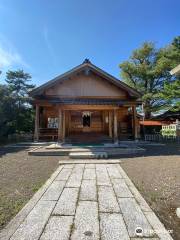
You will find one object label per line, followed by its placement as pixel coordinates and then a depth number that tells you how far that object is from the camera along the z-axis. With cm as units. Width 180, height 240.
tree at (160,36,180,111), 1224
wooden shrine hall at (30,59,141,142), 1024
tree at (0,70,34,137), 1292
